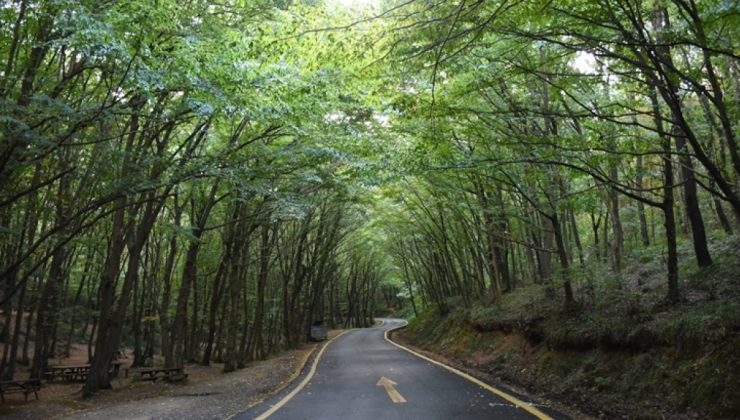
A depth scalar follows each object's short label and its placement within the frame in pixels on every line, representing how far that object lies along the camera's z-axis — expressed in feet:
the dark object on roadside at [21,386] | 38.79
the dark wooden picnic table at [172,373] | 43.96
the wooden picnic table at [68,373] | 55.42
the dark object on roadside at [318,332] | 107.26
